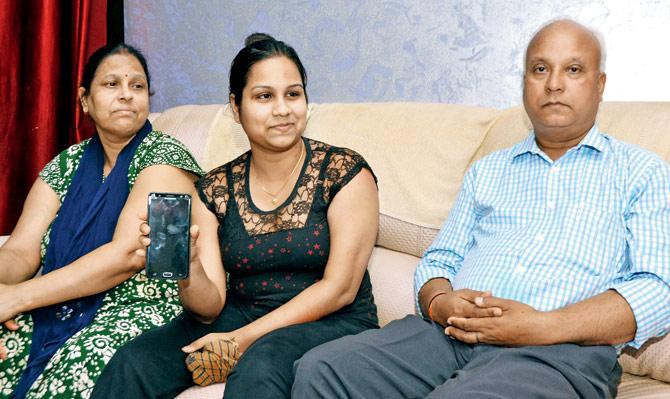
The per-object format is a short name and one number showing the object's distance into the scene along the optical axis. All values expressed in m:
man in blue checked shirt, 1.33
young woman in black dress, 1.58
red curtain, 2.62
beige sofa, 1.84
